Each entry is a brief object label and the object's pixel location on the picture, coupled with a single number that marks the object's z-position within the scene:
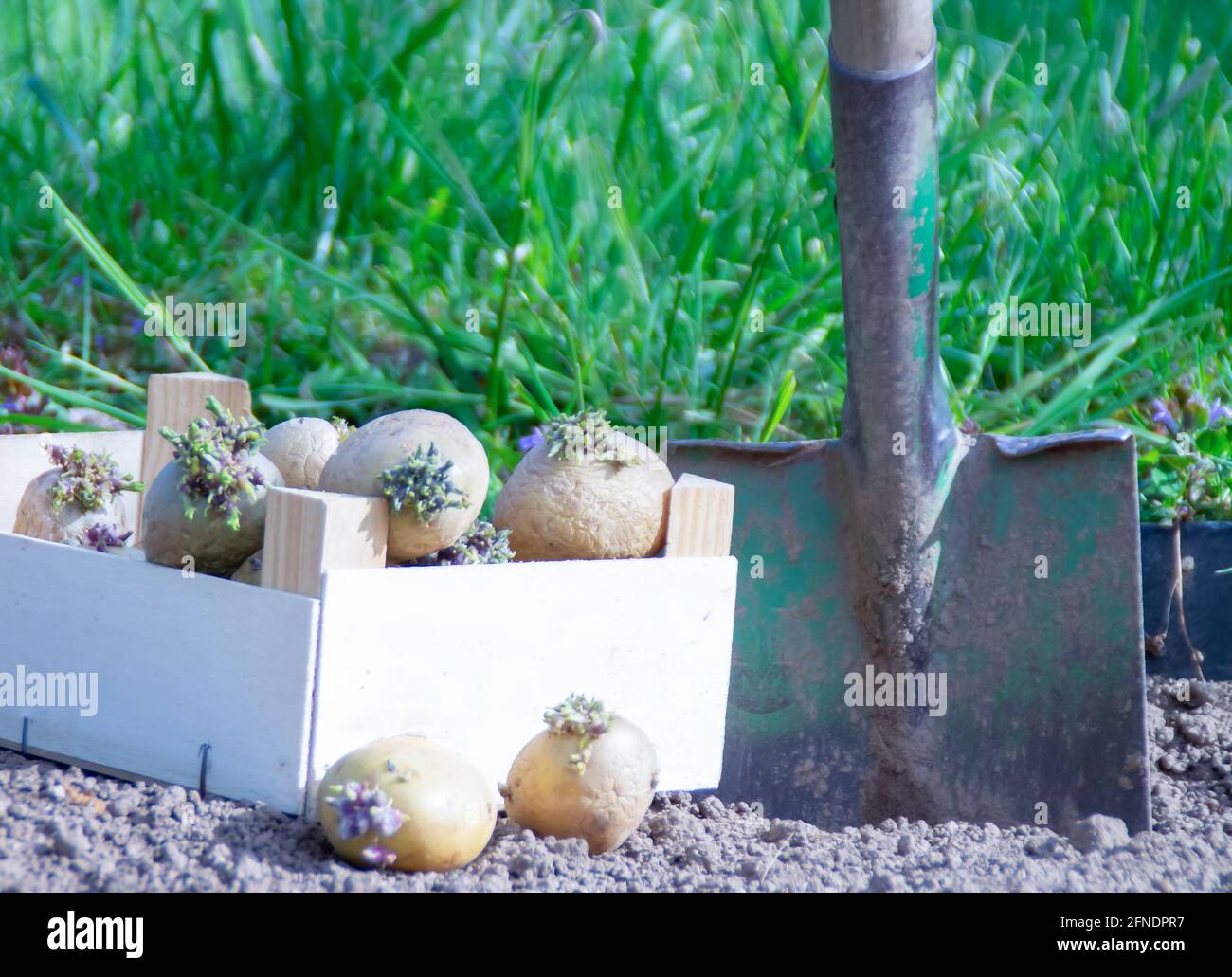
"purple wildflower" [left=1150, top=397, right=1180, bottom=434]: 2.11
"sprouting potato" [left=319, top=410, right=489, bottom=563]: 1.77
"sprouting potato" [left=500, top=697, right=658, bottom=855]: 1.76
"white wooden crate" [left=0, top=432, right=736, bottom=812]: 1.77
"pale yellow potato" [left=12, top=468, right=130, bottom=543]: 1.85
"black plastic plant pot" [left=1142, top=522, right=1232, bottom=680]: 2.05
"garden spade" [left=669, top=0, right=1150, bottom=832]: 1.93
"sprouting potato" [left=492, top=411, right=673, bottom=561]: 1.82
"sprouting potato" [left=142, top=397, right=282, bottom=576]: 1.78
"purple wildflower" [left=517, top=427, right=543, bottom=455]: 2.06
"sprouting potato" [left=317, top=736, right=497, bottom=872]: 1.73
